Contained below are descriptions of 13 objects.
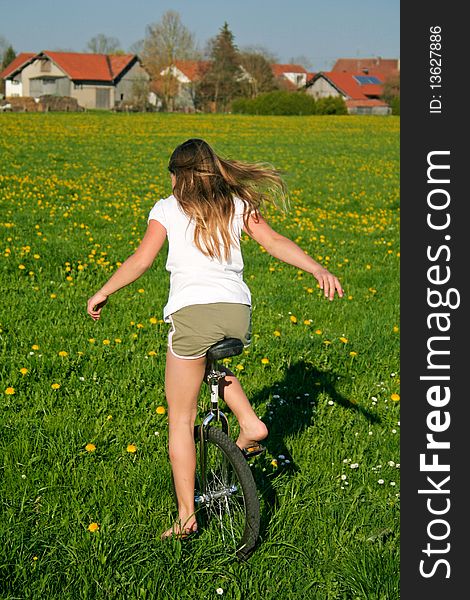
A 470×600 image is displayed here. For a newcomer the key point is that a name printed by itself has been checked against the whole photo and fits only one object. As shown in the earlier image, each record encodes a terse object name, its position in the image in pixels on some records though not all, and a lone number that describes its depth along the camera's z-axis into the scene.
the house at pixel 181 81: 85.00
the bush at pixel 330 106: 70.38
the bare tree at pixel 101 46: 109.75
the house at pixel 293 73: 125.19
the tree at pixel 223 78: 84.38
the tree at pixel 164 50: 87.00
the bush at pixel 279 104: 67.69
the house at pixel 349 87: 101.56
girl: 3.40
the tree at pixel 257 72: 88.30
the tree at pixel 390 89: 89.43
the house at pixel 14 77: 97.69
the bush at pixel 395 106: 75.15
